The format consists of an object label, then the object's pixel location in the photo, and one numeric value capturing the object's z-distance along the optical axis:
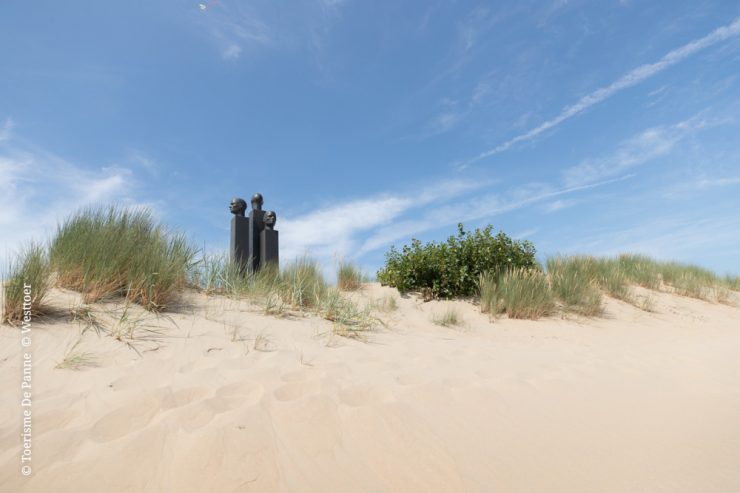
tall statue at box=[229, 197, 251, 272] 8.65
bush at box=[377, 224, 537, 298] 8.67
